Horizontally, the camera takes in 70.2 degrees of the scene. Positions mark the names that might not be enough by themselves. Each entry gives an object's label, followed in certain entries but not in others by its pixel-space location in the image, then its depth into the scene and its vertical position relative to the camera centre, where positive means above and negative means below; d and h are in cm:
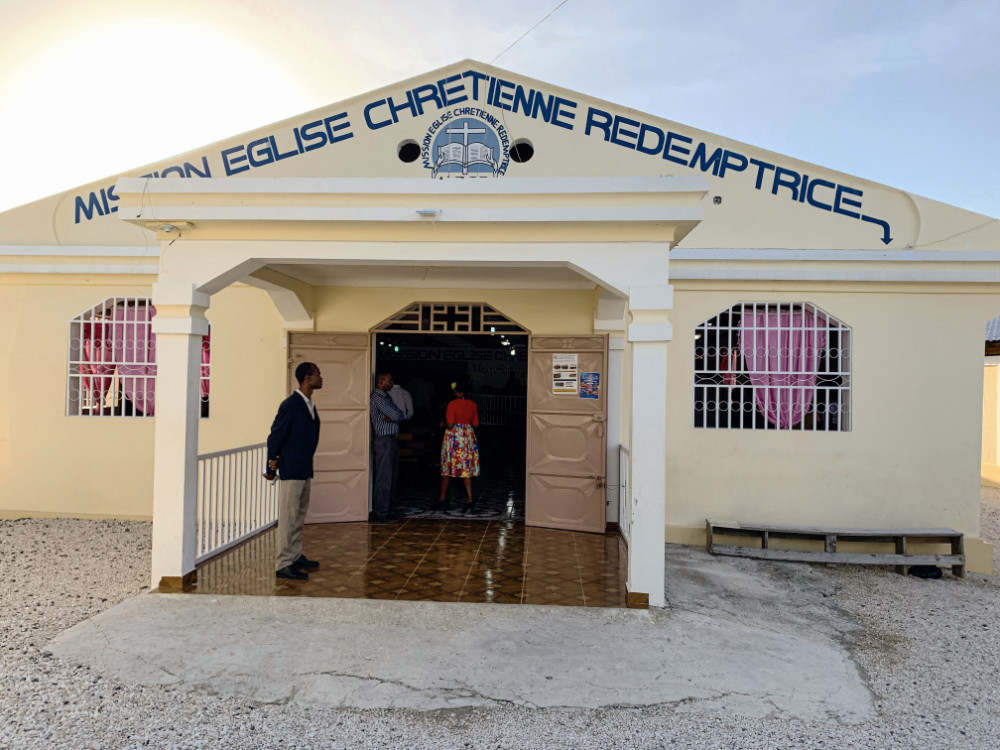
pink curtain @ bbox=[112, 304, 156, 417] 820 +25
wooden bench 691 -154
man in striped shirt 796 -63
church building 732 +55
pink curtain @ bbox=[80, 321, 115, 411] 821 +18
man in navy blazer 561 -62
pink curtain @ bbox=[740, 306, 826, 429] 749 +31
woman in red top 841 -71
